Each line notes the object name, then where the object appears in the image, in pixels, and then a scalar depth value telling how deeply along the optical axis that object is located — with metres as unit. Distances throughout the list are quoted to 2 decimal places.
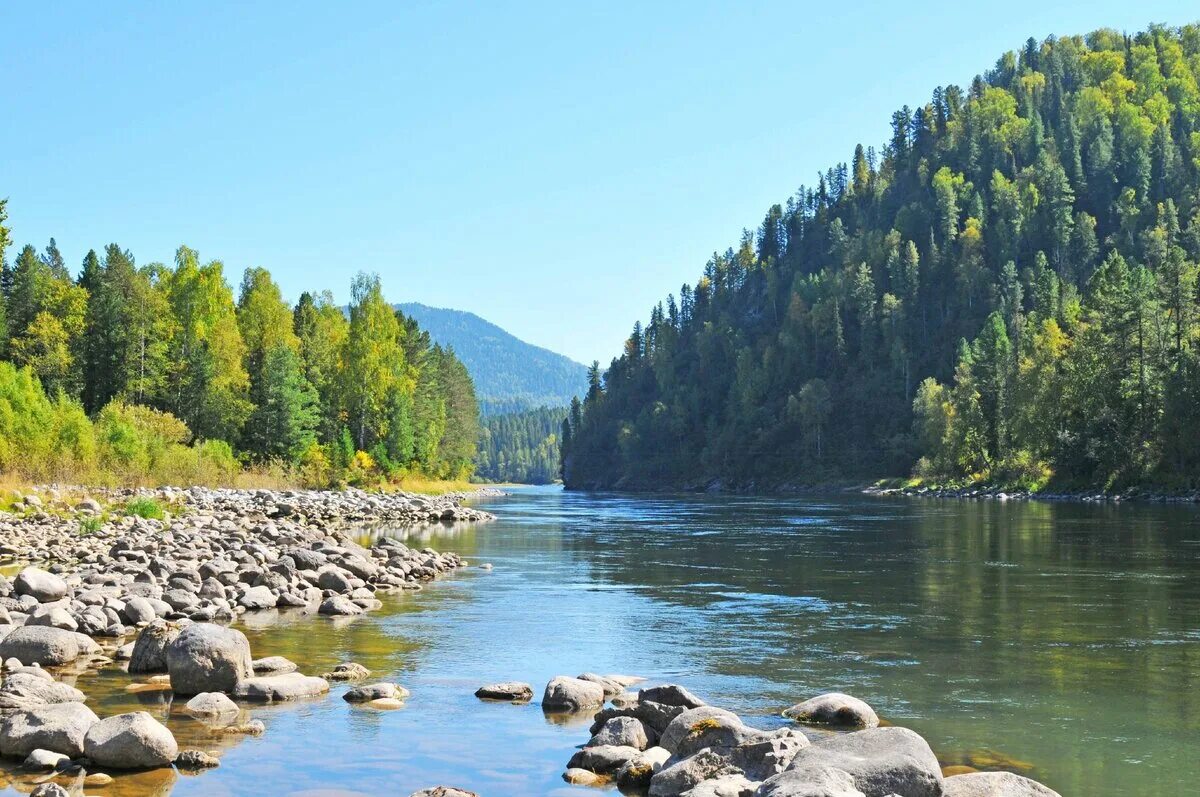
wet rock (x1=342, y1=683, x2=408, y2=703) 15.49
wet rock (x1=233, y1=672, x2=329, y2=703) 15.48
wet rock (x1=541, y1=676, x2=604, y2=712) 15.39
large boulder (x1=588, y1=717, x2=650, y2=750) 12.97
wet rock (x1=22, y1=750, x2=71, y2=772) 11.88
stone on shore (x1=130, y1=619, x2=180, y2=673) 17.19
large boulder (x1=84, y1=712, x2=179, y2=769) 12.02
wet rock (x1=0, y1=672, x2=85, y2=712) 13.93
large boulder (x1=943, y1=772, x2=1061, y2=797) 10.25
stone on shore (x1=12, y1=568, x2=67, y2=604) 22.97
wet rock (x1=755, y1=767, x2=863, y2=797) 9.45
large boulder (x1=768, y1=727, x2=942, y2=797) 10.34
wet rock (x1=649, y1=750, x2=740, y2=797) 11.23
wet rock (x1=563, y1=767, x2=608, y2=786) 12.02
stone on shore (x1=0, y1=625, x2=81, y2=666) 17.41
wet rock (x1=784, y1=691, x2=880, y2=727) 14.15
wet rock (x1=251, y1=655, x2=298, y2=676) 16.95
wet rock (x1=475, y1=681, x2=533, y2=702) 15.91
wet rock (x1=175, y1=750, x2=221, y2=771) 12.19
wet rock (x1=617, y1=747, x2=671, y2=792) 11.84
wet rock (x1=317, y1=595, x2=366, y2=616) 24.17
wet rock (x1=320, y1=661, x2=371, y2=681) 17.02
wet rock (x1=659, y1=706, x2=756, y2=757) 11.85
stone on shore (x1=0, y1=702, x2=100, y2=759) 12.30
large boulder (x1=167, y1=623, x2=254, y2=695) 15.76
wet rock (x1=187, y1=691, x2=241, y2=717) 14.61
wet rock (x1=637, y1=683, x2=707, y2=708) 13.77
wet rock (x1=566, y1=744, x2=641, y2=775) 12.41
